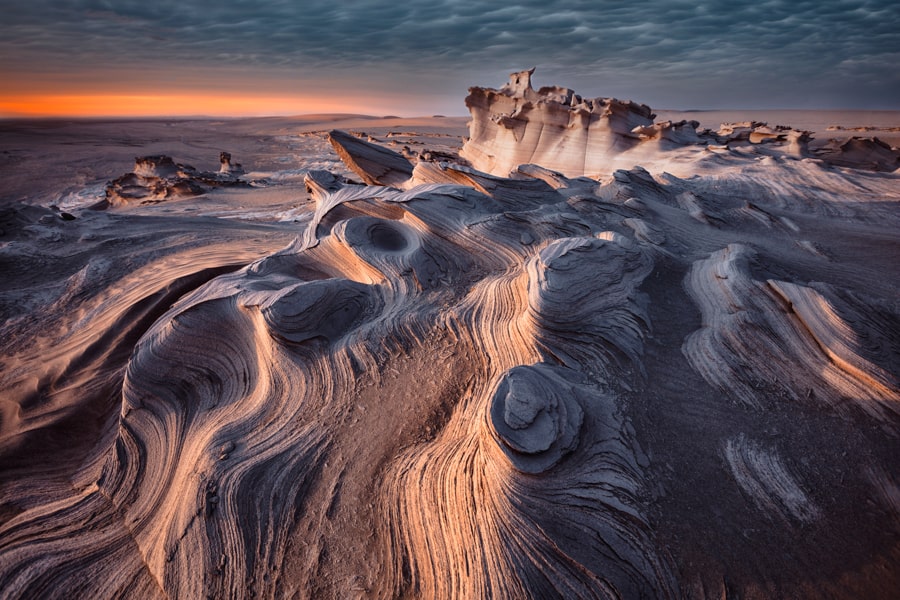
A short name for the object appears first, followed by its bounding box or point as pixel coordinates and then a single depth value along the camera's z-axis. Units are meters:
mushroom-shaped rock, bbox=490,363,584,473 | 2.21
